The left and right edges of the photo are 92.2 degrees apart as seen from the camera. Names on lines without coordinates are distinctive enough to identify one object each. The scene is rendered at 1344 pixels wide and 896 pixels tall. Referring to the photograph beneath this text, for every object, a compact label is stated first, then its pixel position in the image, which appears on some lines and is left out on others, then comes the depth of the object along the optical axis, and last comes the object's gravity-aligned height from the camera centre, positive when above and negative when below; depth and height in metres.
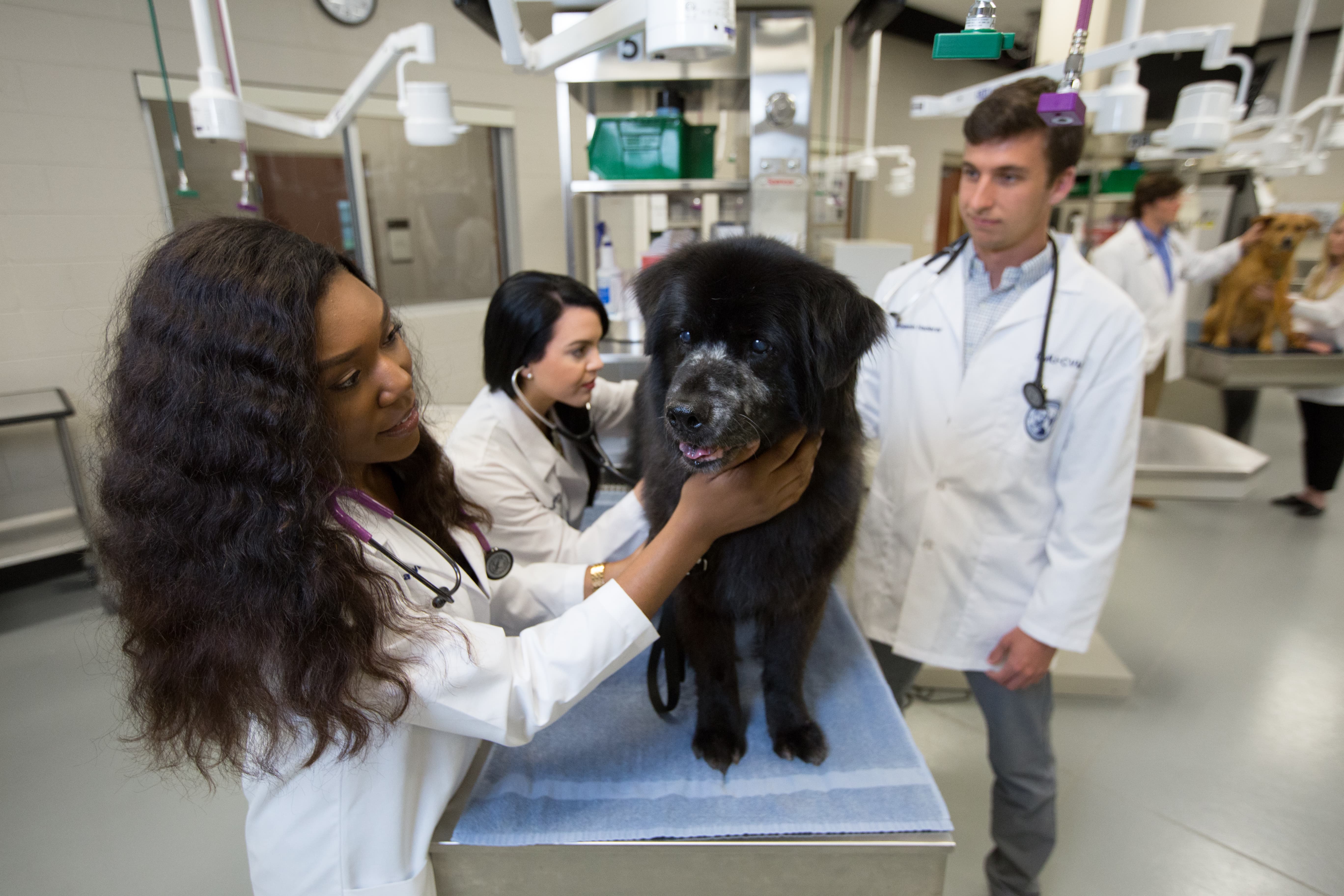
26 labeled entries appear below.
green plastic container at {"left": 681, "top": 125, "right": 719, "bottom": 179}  2.48 +0.38
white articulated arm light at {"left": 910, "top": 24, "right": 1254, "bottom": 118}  1.27 +0.39
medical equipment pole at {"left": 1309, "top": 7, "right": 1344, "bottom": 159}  2.62 +0.64
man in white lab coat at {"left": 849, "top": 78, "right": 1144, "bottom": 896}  1.28 -0.40
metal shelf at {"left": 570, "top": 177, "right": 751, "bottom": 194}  2.43 +0.25
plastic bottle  2.78 -0.14
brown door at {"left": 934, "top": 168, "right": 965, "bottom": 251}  3.54 +0.29
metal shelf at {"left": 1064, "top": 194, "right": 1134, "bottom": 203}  5.34 +0.46
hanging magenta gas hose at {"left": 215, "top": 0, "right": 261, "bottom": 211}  1.68 +0.48
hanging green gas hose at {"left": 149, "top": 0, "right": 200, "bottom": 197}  1.97 +0.38
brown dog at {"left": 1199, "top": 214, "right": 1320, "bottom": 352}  3.47 -0.19
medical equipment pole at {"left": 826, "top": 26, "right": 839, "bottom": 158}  2.48 +0.68
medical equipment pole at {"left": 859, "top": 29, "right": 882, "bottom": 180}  1.91 +0.56
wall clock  3.68 +1.36
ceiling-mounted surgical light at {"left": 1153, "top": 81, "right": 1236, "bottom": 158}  1.70 +0.35
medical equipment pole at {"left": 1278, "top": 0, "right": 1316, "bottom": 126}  2.54 +0.81
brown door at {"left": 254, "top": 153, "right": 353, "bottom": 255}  4.04 +0.41
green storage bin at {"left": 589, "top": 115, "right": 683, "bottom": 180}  2.38 +0.39
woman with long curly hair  0.75 -0.40
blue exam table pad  0.96 -0.82
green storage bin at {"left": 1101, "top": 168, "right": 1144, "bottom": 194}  5.28 +0.59
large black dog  1.01 -0.25
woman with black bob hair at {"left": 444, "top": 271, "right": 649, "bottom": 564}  1.44 -0.39
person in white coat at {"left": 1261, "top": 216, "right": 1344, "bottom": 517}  3.19 -0.77
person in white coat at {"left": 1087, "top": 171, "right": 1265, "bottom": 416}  3.92 -0.02
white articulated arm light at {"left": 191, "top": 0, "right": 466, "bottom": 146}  1.56 +0.39
